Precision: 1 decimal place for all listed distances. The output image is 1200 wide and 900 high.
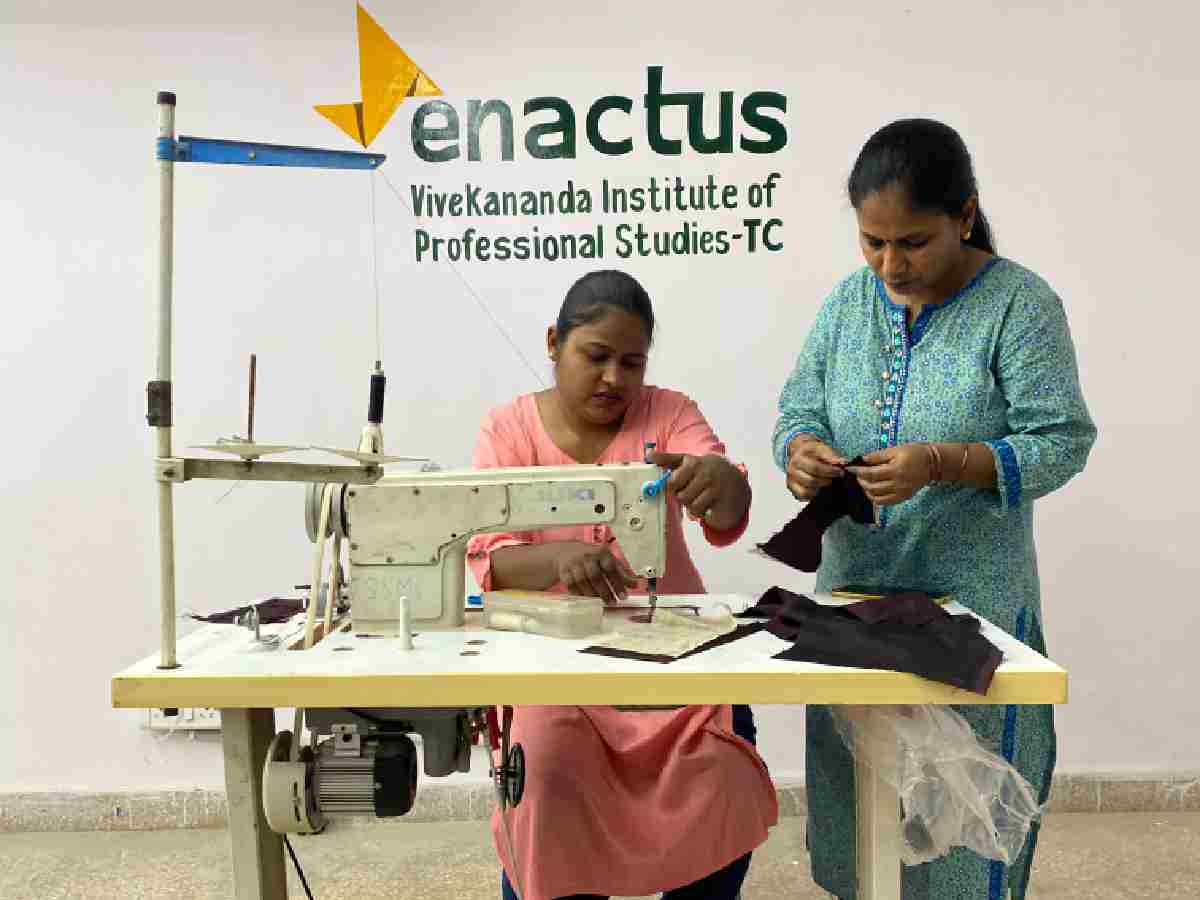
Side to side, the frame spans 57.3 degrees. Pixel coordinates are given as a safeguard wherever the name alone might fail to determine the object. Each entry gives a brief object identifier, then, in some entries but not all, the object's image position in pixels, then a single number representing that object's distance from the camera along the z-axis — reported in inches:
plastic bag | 63.1
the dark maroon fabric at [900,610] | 68.0
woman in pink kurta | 72.1
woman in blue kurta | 73.5
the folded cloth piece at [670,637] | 64.6
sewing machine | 71.0
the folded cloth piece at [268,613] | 75.4
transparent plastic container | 68.7
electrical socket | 127.6
